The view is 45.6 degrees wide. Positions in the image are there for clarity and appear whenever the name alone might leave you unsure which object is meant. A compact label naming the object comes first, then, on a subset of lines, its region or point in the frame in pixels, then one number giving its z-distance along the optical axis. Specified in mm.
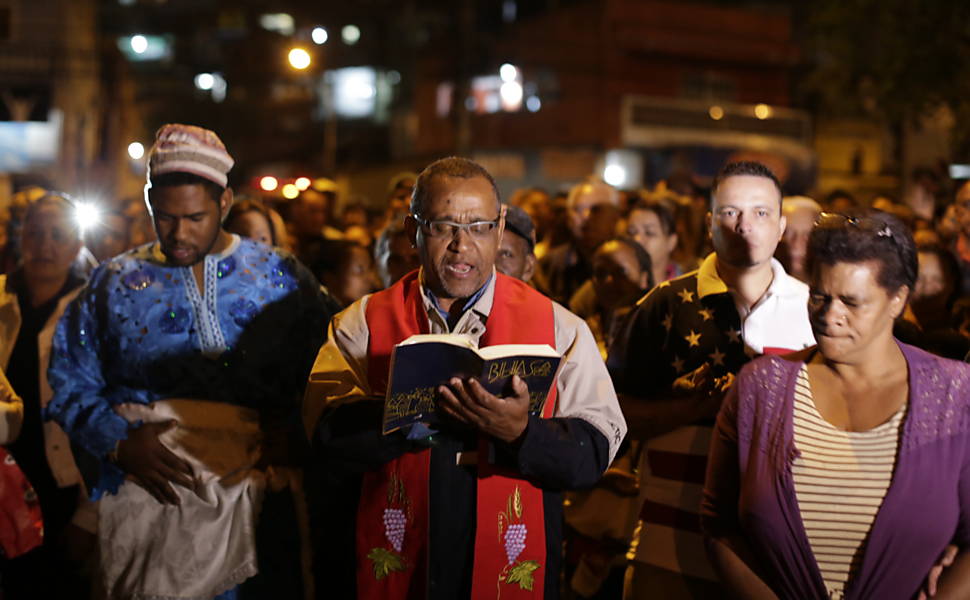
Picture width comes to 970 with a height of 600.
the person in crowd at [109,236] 10820
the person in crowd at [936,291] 6184
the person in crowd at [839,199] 10450
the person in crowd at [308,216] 10049
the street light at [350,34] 49000
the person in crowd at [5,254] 7828
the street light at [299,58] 13742
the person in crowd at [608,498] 6168
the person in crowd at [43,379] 6059
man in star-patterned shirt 4414
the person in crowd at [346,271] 7094
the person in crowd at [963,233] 6041
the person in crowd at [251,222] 7105
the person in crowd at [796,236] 6160
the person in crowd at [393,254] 6289
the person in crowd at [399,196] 8099
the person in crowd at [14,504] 4500
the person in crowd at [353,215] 12148
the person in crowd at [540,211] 10484
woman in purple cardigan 3225
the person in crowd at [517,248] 5922
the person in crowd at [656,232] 7504
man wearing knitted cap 4438
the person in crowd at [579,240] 8734
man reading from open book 3594
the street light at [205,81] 47175
